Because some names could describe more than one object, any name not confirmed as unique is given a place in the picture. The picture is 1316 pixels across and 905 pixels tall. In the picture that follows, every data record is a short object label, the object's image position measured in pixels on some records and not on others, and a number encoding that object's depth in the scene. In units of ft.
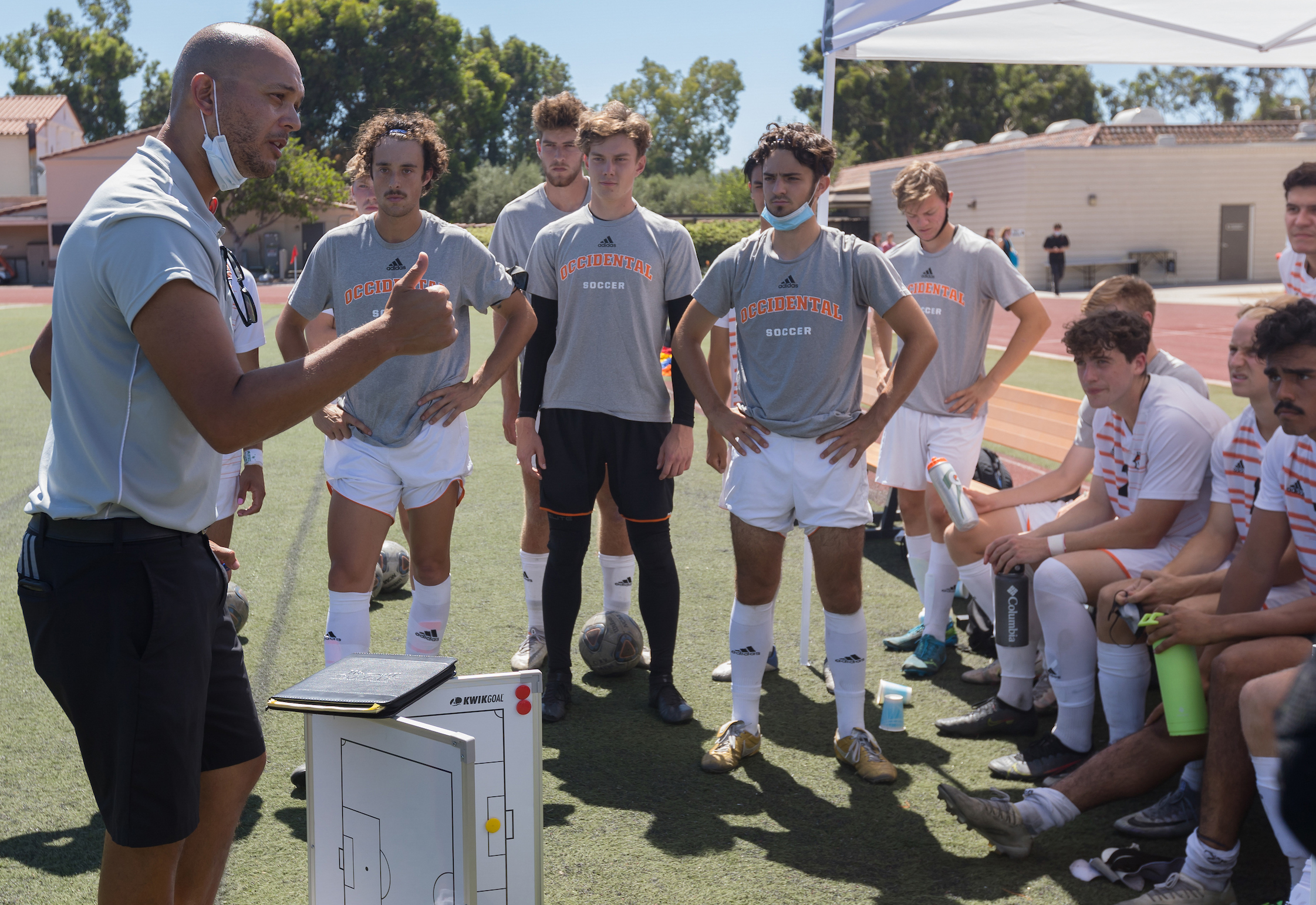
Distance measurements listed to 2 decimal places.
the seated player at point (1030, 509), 14.38
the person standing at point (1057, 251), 107.14
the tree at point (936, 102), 207.51
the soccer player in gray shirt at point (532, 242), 16.56
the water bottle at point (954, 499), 15.20
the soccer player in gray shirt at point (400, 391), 12.98
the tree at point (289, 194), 153.89
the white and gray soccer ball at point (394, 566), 20.01
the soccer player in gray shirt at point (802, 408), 13.20
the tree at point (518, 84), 298.15
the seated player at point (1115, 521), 13.15
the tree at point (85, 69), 249.34
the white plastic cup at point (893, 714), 14.49
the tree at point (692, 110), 313.94
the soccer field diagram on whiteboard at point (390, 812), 7.89
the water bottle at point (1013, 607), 14.07
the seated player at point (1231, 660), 9.87
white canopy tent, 20.71
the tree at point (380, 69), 211.61
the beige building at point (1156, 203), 119.24
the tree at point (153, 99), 253.73
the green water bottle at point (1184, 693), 10.87
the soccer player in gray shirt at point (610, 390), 14.60
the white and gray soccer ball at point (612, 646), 16.29
